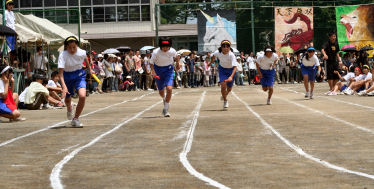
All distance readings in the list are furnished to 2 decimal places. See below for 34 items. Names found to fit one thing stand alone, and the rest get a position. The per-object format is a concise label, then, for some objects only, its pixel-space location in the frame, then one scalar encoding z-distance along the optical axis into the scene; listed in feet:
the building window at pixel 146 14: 189.67
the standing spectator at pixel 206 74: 121.80
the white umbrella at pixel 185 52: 128.10
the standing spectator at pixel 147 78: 112.03
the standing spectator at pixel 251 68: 125.90
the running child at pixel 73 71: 41.50
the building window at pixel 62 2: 184.36
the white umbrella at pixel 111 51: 119.03
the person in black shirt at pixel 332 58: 76.92
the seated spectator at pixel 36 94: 61.72
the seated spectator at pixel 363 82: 74.49
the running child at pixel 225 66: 56.85
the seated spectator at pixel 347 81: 77.00
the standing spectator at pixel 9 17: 66.46
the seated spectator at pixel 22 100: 62.49
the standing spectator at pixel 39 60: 85.64
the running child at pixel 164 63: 50.06
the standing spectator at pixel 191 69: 121.39
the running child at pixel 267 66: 63.05
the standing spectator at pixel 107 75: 105.70
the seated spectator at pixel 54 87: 66.13
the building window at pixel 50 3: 184.96
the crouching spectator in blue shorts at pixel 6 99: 47.62
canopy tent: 90.99
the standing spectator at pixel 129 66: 112.06
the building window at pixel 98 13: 187.32
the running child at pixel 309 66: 71.00
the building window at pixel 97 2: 185.57
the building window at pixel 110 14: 188.03
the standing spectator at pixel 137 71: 112.78
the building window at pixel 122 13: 188.68
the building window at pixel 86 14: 187.11
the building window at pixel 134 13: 189.26
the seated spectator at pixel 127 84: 110.52
